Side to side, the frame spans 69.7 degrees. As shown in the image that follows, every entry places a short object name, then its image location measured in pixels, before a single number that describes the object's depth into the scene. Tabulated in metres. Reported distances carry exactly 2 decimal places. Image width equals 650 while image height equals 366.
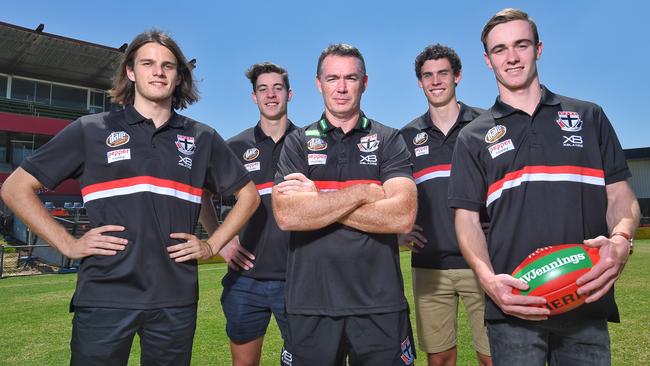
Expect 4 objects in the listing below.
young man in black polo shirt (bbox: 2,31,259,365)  2.69
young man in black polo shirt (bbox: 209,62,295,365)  3.85
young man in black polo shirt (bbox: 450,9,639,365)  2.35
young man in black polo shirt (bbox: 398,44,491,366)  3.84
